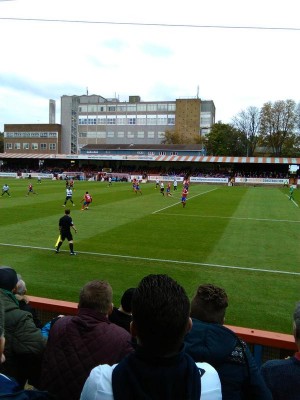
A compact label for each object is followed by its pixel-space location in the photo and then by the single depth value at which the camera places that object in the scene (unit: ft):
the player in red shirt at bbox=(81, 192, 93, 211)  83.10
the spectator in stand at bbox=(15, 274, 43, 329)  14.29
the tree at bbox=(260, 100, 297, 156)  300.81
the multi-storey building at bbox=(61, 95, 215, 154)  365.81
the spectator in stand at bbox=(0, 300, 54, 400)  6.53
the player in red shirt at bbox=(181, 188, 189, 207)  94.11
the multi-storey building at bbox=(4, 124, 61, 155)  358.43
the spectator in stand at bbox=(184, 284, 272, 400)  8.36
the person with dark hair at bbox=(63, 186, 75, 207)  89.61
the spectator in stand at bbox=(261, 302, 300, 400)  8.71
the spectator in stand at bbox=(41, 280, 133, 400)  8.95
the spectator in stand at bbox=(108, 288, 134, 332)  13.35
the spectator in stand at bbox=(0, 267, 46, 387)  10.85
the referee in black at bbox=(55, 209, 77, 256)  42.93
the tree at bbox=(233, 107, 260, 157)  324.19
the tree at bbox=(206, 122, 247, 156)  317.83
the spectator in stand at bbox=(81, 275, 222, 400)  6.13
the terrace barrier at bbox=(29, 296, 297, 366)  12.85
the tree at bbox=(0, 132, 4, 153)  407.85
